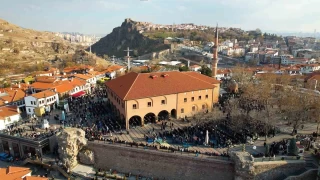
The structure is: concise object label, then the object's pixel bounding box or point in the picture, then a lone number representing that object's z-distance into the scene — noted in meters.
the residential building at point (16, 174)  23.92
